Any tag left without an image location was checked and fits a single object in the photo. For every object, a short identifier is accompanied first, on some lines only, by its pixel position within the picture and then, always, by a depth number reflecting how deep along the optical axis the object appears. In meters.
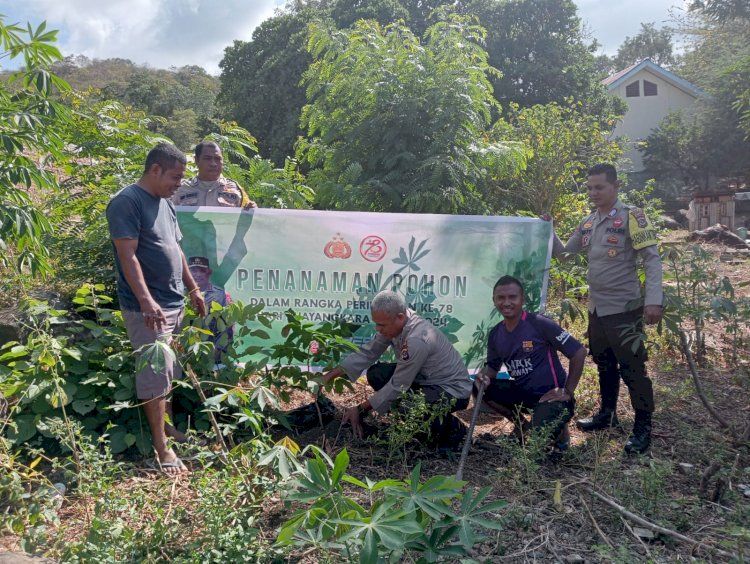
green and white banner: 4.70
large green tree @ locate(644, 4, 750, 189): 24.50
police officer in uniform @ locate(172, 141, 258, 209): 4.71
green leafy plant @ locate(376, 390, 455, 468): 3.42
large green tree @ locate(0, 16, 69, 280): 3.57
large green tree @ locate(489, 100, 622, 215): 7.87
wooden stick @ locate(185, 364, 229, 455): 3.20
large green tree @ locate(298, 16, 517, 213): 5.87
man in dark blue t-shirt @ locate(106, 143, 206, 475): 3.42
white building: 31.14
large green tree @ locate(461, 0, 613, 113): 22.69
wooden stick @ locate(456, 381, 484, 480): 3.38
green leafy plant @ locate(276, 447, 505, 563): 2.26
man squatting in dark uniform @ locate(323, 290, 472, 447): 3.81
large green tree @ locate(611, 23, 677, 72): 56.06
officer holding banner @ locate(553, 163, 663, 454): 4.03
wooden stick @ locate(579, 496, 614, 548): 2.77
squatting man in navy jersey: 3.95
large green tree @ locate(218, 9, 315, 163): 19.12
